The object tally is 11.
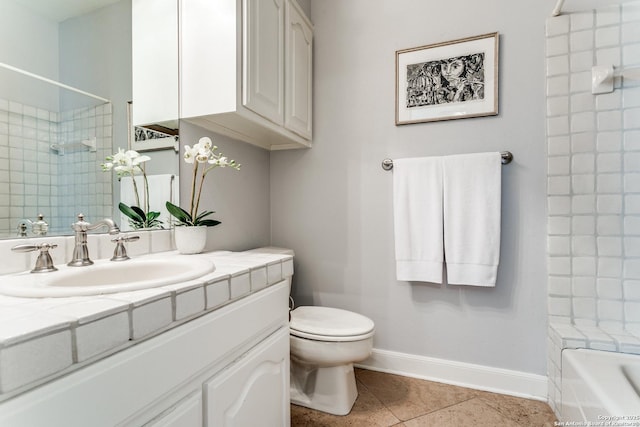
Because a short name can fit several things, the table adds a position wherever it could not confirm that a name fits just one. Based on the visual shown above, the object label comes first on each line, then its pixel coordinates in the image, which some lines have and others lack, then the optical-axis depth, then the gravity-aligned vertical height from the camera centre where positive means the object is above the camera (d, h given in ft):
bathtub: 2.86 -1.94
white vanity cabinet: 1.45 -1.11
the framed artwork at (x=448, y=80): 5.18 +2.35
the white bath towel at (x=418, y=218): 5.29 -0.14
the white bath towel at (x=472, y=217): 4.97 -0.12
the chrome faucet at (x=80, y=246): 2.89 -0.35
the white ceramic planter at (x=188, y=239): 3.98 -0.38
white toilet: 4.42 -2.20
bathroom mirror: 2.77 +1.09
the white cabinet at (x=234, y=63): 4.01 +2.09
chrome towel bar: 5.04 +0.89
